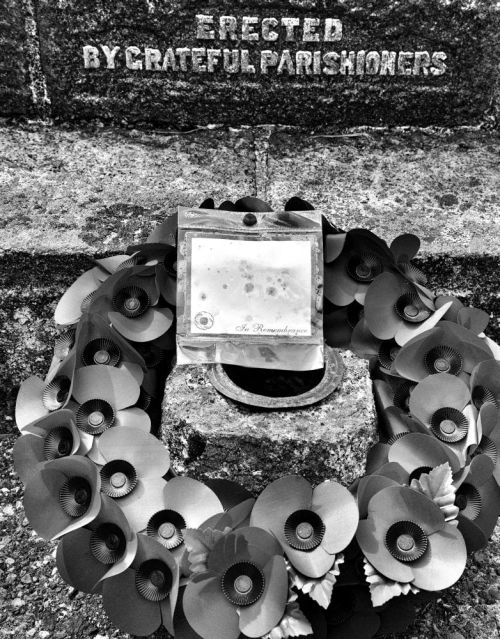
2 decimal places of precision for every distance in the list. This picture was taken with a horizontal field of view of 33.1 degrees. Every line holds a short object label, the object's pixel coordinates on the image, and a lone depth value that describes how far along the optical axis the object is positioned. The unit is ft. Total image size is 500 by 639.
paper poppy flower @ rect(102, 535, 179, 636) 5.40
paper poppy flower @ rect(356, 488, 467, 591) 5.19
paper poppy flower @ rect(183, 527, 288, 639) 5.10
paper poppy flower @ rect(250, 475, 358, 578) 5.19
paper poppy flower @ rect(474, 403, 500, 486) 5.87
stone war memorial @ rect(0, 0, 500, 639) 5.34
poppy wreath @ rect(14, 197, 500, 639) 5.16
